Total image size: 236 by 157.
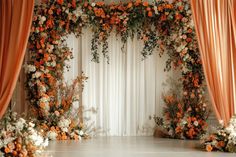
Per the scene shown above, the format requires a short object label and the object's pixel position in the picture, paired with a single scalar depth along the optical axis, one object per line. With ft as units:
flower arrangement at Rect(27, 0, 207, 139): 27.50
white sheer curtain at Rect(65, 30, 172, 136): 29.43
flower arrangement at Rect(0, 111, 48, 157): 16.81
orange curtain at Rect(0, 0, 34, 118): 17.94
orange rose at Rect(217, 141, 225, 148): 20.63
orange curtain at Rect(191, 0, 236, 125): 20.43
